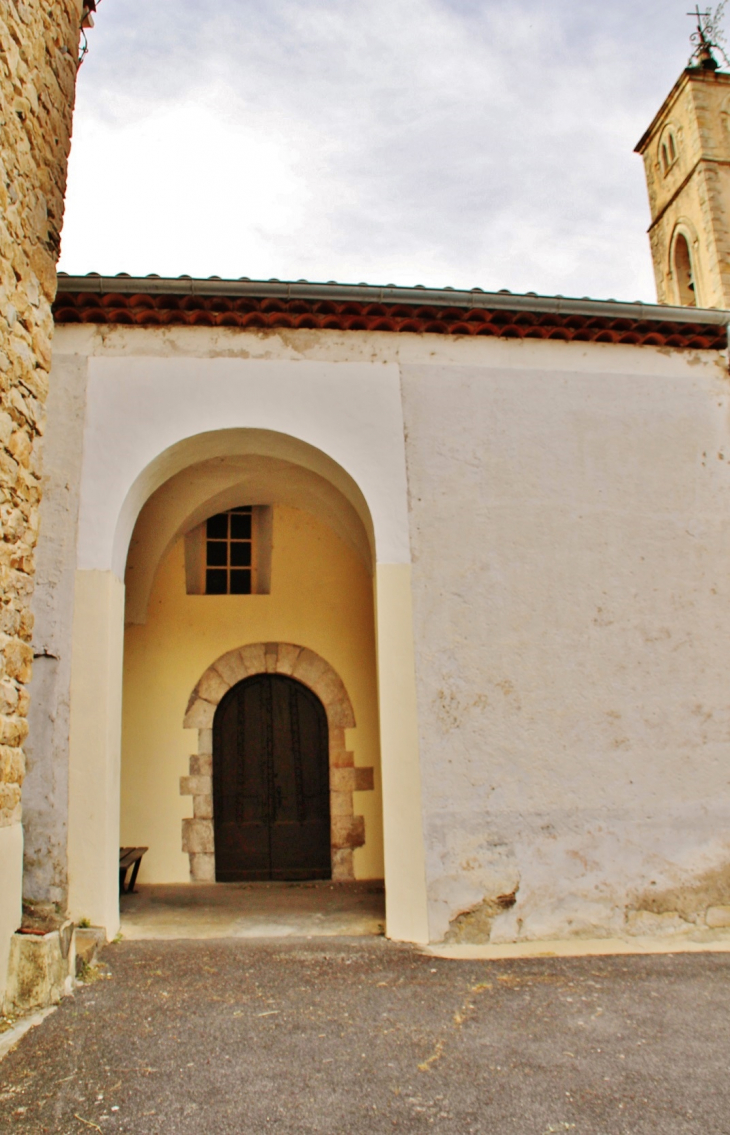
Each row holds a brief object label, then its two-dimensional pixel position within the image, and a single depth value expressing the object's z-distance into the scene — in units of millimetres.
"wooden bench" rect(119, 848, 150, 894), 5352
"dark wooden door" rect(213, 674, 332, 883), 6176
